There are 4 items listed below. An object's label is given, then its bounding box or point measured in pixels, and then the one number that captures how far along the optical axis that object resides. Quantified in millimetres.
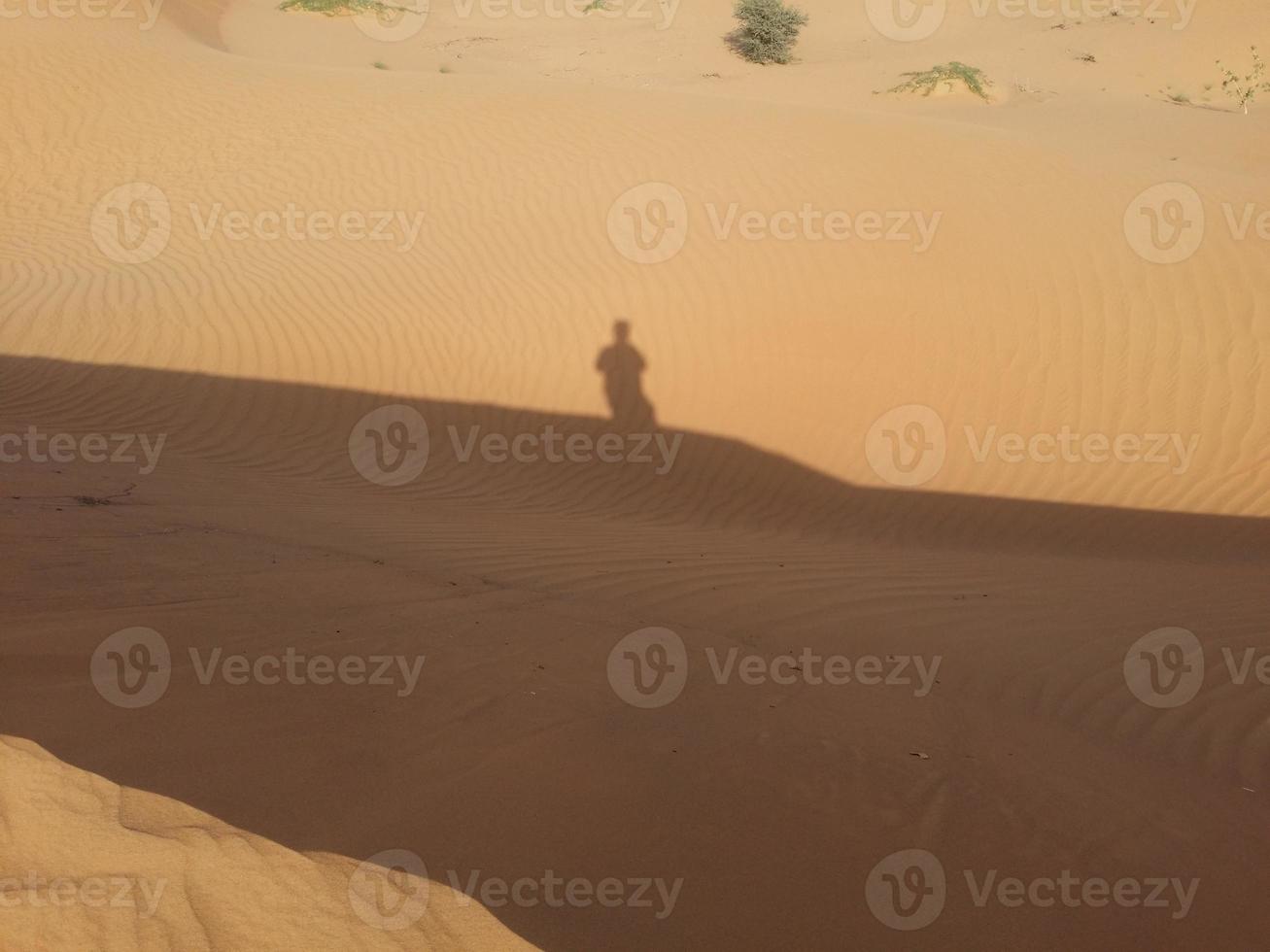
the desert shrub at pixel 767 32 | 26297
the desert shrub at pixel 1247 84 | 23156
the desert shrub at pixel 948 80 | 22031
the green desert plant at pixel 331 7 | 26188
